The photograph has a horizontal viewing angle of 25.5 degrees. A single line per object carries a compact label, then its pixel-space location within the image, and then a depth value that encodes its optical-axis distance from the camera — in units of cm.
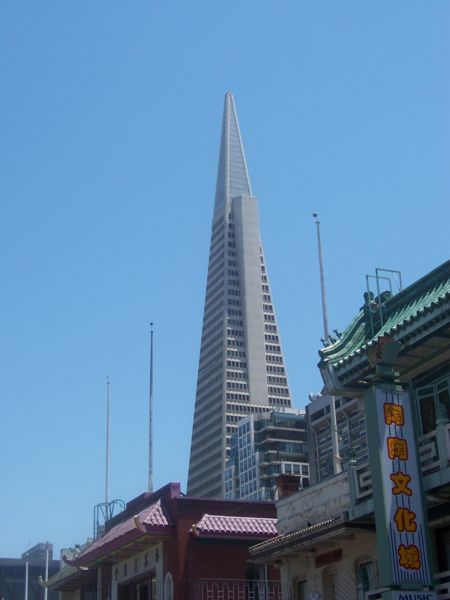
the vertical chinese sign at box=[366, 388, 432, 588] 2130
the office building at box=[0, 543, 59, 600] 10399
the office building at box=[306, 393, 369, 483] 16725
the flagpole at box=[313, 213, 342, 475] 3471
